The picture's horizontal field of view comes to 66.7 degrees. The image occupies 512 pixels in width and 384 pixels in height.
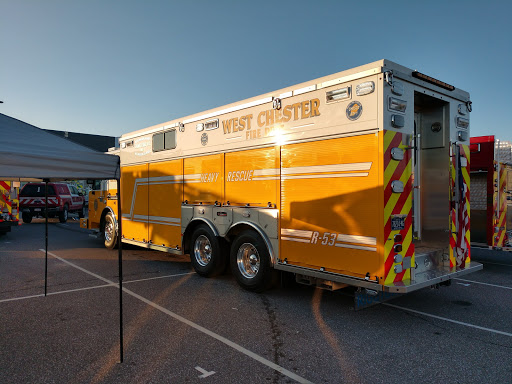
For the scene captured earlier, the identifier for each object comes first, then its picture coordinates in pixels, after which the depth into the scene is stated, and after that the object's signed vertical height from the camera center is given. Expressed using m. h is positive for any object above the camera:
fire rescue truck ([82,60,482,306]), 4.49 +0.17
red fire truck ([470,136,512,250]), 7.99 +0.03
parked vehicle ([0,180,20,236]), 12.39 -0.46
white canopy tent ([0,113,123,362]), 3.62 +0.37
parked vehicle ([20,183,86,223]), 18.09 -0.32
